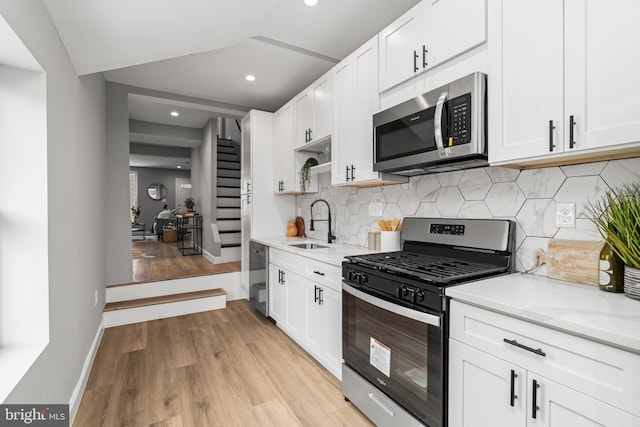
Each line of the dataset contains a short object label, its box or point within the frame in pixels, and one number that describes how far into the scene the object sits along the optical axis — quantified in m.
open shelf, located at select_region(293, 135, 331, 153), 2.89
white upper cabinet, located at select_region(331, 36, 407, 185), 2.20
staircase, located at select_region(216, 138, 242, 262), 5.47
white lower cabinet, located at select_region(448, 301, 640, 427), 0.88
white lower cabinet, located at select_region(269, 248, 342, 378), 2.18
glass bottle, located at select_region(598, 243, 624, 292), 1.22
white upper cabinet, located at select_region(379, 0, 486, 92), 1.53
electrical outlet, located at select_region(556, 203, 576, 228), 1.44
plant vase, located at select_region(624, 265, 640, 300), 1.11
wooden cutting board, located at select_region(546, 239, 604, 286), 1.34
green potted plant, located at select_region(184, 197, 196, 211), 7.72
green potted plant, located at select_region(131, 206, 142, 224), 10.03
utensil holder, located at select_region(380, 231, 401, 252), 2.27
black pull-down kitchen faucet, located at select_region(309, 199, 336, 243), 3.16
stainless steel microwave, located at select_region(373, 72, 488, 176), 1.49
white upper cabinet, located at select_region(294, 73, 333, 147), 2.74
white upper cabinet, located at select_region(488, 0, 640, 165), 1.07
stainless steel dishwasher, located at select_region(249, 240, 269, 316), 3.33
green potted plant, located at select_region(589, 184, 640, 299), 1.11
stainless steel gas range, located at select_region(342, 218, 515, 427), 1.37
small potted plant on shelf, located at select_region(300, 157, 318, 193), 3.36
